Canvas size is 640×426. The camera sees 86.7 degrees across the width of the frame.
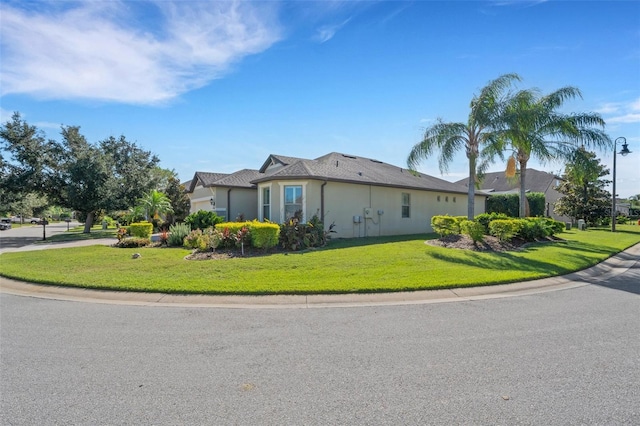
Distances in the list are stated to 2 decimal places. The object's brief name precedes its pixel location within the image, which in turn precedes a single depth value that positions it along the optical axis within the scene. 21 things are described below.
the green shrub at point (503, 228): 13.66
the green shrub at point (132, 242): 15.07
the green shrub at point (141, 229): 16.53
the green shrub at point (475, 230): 13.14
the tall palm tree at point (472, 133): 15.80
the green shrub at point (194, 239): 13.10
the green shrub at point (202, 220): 17.11
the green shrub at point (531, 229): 15.10
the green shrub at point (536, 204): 31.75
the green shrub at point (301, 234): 12.81
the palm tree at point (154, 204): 25.23
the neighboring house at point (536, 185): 37.28
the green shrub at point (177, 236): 15.15
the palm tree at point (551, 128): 16.36
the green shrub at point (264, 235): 12.11
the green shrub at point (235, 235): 12.18
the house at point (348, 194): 16.19
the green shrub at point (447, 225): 14.83
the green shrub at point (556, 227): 18.35
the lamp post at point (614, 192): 24.14
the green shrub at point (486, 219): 14.82
